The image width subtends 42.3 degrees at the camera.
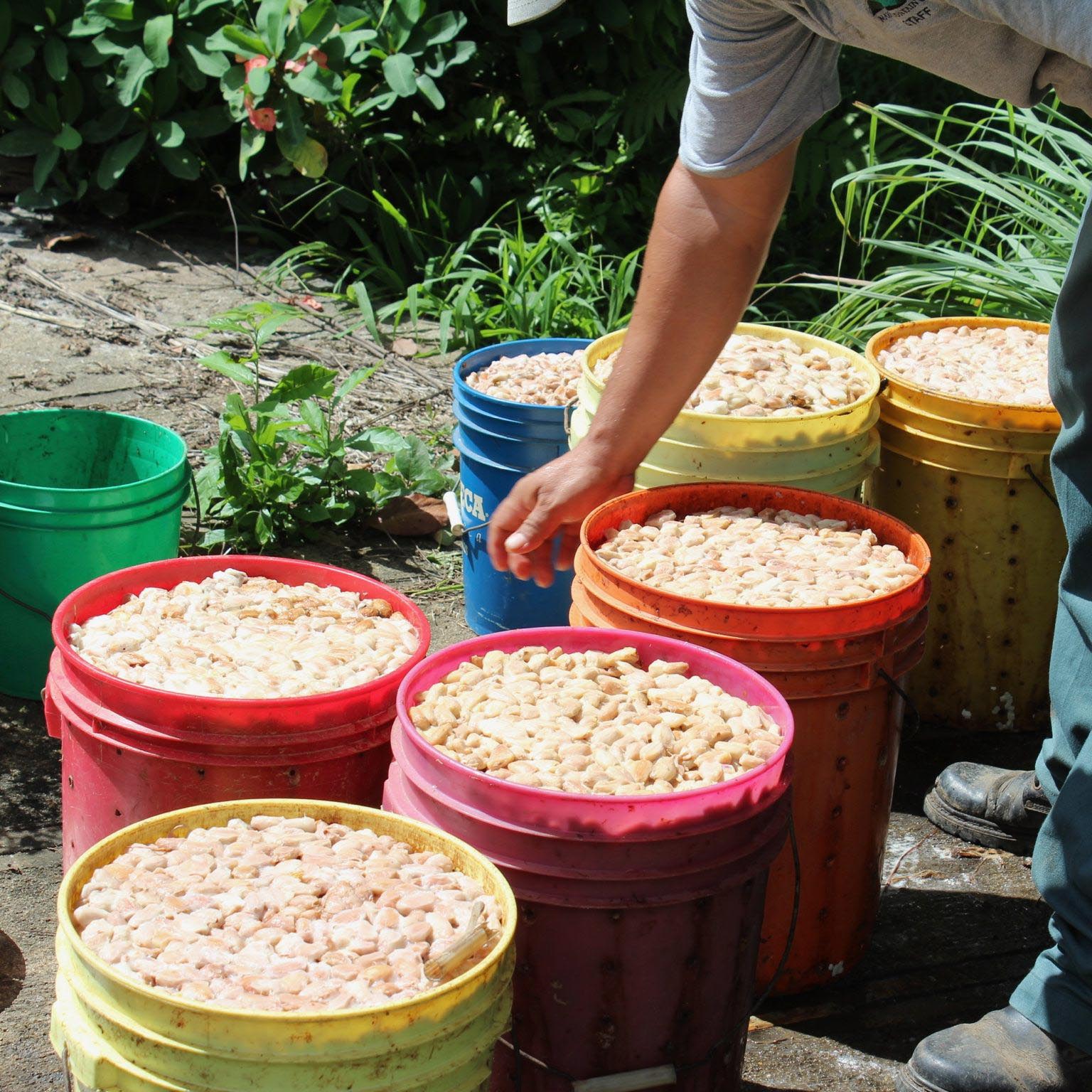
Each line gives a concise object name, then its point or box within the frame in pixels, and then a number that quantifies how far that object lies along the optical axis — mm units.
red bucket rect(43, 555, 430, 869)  1990
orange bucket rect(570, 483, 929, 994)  2188
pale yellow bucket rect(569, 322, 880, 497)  2703
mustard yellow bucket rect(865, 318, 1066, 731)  3012
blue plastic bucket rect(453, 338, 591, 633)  3246
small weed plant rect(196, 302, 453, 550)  3742
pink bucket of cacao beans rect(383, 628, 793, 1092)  1766
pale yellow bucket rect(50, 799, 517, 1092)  1397
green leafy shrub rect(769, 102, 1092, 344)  3971
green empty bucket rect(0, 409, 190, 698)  2949
